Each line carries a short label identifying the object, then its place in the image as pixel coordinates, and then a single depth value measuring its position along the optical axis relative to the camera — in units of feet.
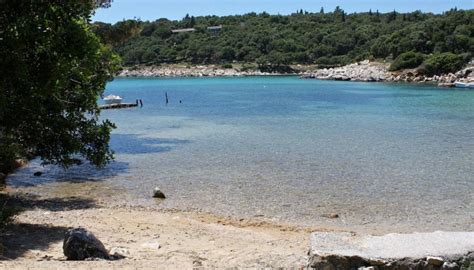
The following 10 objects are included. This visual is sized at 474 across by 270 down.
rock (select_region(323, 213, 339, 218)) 55.42
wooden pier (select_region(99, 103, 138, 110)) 207.51
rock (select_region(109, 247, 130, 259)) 35.85
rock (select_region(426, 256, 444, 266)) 26.22
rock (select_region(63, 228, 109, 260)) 34.14
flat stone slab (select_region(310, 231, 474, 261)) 26.71
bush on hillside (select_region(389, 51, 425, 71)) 364.54
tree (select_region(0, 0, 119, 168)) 36.32
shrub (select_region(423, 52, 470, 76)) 333.95
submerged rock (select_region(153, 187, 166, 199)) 65.10
